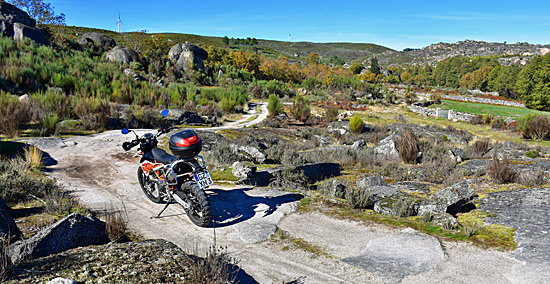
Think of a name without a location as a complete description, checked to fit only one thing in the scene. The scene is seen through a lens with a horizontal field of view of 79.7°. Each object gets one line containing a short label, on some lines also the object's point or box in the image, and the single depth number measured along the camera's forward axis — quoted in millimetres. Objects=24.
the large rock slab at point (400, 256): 3902
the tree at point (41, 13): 38500
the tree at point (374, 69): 82125
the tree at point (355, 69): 85150
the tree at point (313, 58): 91725
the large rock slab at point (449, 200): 5852
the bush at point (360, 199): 6413
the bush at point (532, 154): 14258
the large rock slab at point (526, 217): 4257
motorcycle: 5047
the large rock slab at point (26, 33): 30709
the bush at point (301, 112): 24781
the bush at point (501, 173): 7707
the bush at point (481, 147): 14975
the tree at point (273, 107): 24562
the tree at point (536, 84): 39969
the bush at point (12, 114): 11172
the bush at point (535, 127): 20453
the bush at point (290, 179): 7810
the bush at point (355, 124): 21094
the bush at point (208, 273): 2971
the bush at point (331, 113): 27344
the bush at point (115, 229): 4402
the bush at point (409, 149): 11867
